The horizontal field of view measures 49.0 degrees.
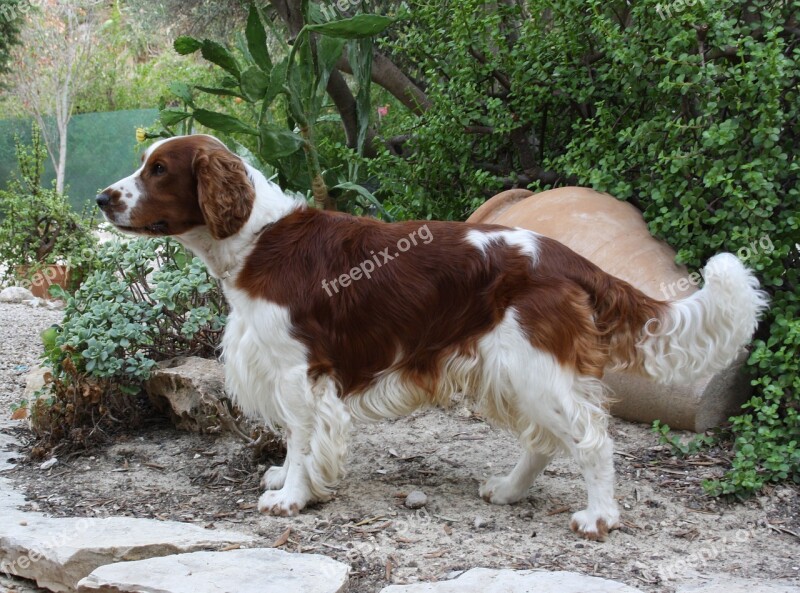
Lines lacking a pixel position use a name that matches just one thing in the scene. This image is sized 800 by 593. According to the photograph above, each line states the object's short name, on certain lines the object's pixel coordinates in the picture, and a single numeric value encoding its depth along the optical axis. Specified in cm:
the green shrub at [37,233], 852
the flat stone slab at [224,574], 275
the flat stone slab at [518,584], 274
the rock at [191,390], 431
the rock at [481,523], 351
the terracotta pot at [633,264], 429
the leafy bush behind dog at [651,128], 412
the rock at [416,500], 366
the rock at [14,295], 833
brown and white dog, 330
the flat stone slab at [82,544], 307
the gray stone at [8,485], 357
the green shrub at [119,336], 437
